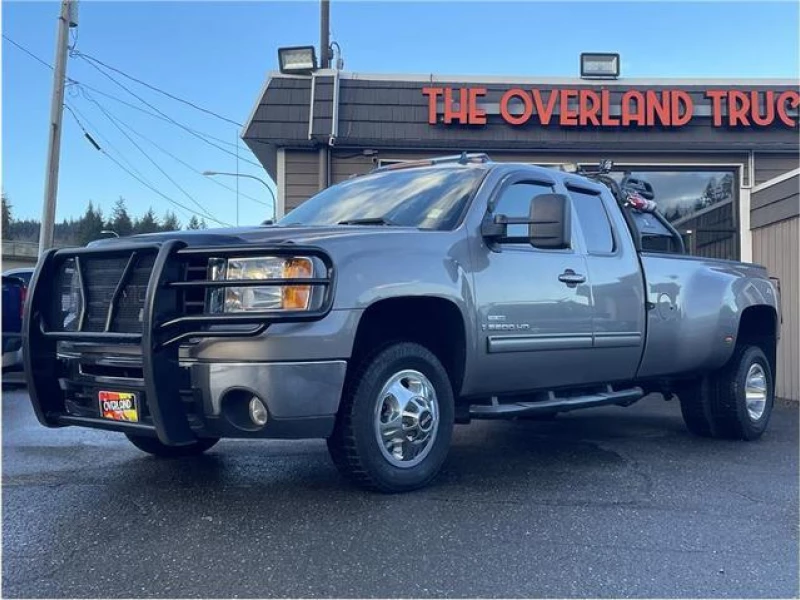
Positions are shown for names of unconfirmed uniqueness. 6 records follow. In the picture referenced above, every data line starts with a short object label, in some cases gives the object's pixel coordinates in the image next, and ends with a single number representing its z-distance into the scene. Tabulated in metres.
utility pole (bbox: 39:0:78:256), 14.45
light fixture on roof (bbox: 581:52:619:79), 11.39
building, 10.95
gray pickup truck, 3.91
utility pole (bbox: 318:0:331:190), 17.17
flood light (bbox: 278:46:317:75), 10.89
